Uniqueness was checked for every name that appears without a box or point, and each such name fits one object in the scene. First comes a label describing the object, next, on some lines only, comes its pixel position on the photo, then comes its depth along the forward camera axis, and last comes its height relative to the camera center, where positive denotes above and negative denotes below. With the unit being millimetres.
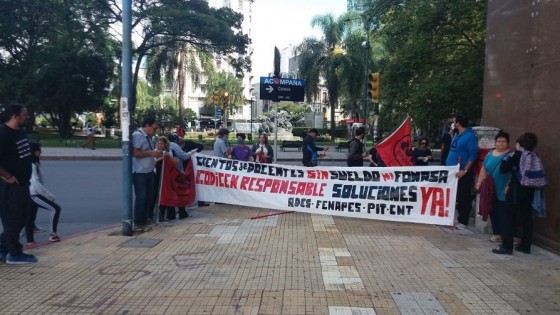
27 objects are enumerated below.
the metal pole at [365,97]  25509 +1523
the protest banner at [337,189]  8500 -1217
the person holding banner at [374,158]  10367 -713
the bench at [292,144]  32375 -1361
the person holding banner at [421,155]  10105 -610
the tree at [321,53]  48438 +6951
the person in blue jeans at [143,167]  8102 -764
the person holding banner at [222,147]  11008 -561
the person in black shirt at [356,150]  10586 -552
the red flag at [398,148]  10117 -471
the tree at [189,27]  34844 +6756
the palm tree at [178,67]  43656 +5090
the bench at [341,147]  33419 -1549
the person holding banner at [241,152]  10836 -657
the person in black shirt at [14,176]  5871 -692
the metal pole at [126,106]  7598 +217
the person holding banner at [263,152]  11680 -691
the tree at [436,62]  20469 +2829
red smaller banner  8945 -1220
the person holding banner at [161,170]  8987 -905
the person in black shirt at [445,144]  10672 -393
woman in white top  7195 -1120
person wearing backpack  6605 -950
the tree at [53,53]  37625 +5298
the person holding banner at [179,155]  9296 -659
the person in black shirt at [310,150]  11562 -621
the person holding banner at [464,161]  8242 -585
